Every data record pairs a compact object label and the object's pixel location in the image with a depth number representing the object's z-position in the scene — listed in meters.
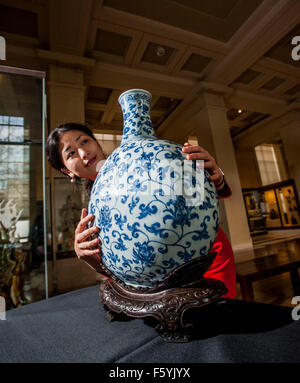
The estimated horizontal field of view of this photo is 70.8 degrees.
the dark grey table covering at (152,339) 0.27
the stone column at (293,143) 5.63
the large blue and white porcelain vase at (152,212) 0.33
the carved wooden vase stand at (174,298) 0.32
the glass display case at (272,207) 6.89
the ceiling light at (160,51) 3.33
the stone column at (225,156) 3.91
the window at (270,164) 8.20
